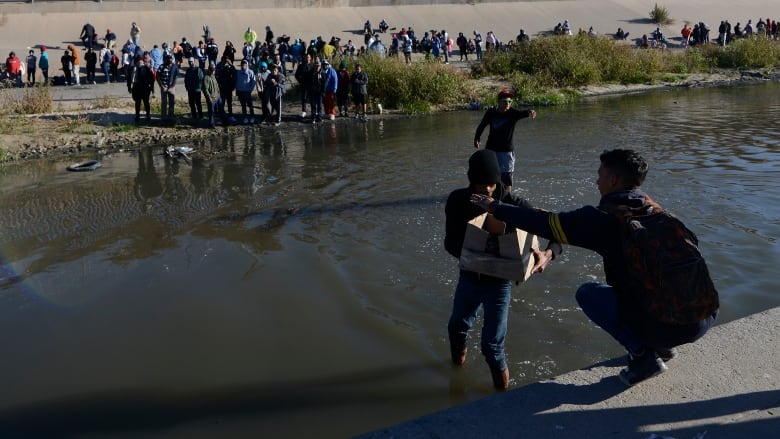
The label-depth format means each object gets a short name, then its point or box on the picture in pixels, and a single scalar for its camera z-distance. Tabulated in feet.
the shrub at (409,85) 80.02
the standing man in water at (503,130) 31.99
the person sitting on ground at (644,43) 133.62
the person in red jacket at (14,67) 88.02
